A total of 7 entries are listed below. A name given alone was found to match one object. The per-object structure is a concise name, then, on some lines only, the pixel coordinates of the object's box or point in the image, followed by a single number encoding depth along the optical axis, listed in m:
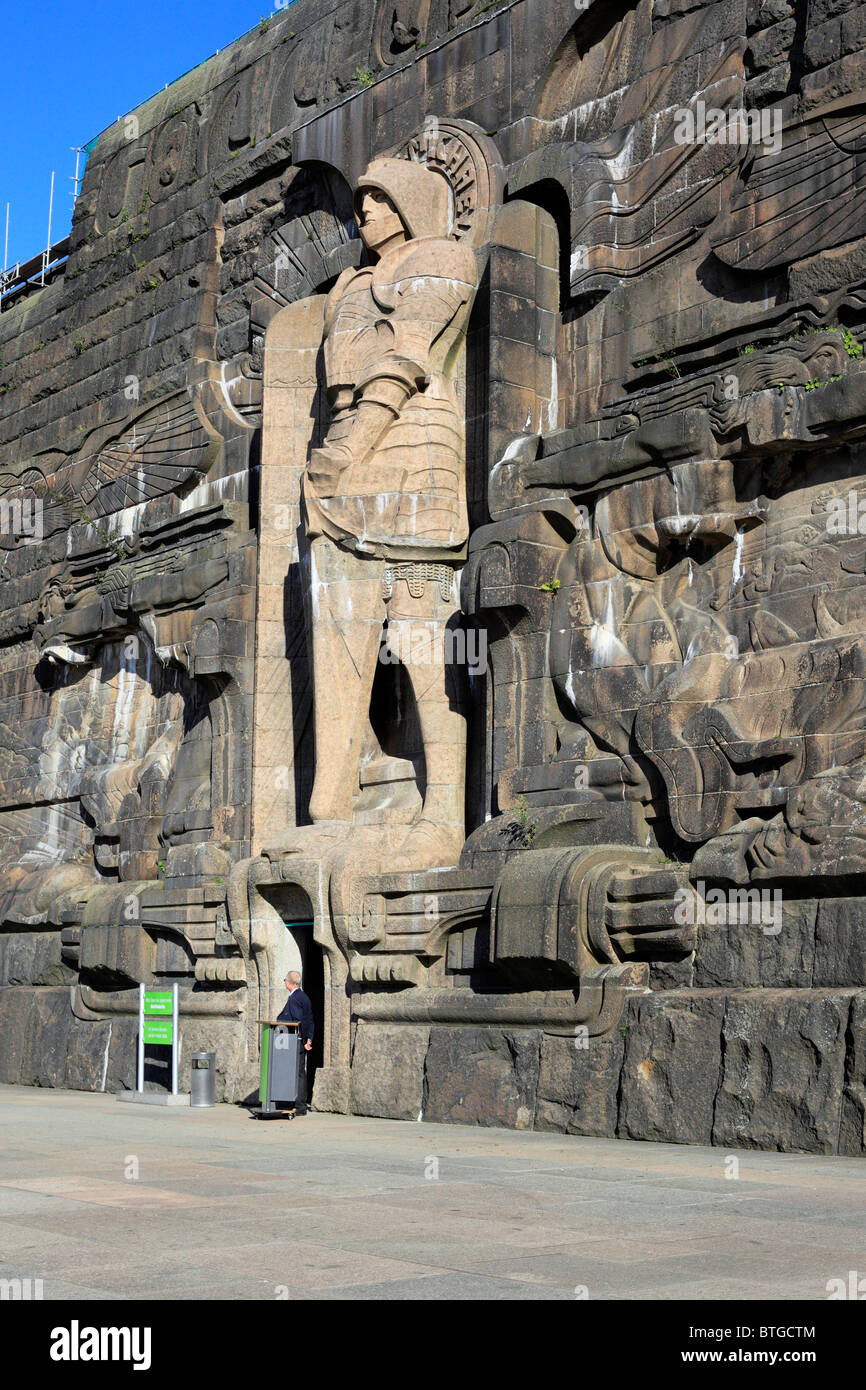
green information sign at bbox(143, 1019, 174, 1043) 16.94
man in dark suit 14.46
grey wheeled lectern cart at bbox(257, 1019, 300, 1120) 14.06
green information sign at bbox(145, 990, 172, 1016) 17.02
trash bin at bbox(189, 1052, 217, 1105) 16.02
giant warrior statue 16.33
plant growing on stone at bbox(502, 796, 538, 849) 14.21
